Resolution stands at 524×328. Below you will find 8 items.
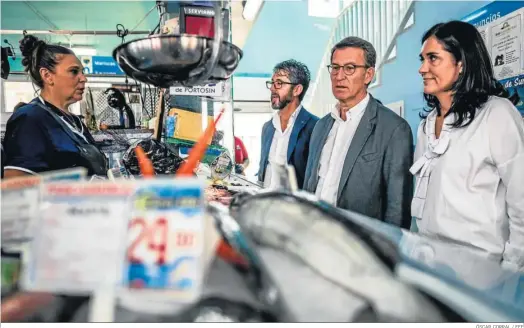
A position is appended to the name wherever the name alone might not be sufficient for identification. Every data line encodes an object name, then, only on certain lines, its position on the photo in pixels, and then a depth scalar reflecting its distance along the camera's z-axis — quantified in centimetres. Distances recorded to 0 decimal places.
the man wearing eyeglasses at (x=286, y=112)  292
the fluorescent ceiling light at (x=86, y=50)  826
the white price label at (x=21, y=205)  61
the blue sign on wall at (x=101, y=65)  569
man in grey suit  168
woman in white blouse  144
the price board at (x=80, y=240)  55
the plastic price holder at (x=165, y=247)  54
